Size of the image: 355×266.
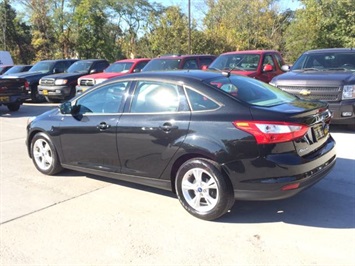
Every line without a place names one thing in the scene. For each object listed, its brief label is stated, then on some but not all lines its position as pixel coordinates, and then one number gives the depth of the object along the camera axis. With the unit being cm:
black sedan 376
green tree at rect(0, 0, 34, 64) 4111
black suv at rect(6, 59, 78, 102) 1622
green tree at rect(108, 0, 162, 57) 4626
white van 2613
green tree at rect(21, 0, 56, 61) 3856
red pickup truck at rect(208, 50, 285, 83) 1087
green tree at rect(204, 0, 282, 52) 3619
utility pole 2638
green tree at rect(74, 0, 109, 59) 3622
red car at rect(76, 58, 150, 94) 1353
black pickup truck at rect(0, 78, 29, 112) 1245
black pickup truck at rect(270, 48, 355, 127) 783
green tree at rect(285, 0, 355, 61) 2794
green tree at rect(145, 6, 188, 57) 2830
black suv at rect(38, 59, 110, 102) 1470
